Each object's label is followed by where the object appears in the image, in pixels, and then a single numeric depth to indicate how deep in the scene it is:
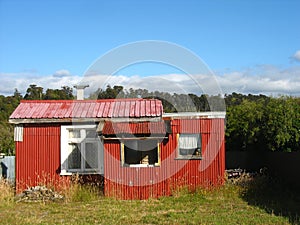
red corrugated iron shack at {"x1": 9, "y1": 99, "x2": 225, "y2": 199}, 15.58
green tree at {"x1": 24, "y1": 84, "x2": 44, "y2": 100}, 53.25
